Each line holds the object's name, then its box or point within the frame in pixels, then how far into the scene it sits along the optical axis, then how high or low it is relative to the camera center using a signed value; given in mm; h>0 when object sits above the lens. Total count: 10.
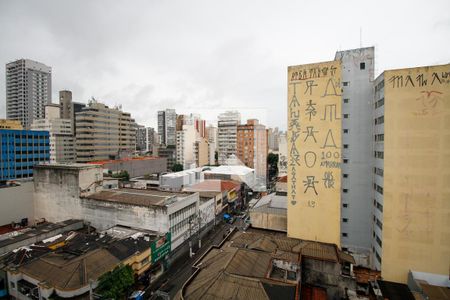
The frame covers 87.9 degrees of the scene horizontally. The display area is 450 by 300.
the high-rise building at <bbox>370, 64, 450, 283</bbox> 24039 -2851
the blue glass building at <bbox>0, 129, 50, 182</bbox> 54562 -351
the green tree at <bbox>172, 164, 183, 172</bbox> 95656 -8132
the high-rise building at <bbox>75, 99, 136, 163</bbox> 84438 +6346
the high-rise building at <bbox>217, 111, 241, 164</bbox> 94275 +4767
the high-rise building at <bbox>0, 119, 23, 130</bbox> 70000 +8006
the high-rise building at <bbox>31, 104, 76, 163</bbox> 86438 +4674
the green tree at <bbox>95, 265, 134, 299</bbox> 21781 -12979
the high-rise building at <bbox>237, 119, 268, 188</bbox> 84250 +126
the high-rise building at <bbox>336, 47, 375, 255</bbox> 30672 -146
